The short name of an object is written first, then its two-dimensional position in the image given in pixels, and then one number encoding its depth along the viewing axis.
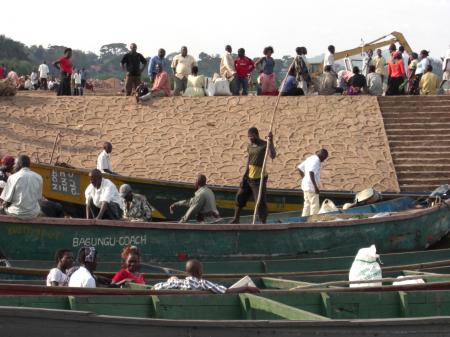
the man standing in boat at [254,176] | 16.25
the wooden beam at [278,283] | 12.19
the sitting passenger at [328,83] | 26.27
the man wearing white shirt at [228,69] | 25.98
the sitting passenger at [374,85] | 26.47
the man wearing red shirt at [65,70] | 25.98
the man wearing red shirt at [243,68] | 25.89
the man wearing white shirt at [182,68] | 25.97
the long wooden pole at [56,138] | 21.48
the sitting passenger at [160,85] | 25.53
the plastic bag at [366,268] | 12.13
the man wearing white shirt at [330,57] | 27.52
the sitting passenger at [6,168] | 16.44
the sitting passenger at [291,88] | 25.38
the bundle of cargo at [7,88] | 25.39
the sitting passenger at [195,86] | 25.81
